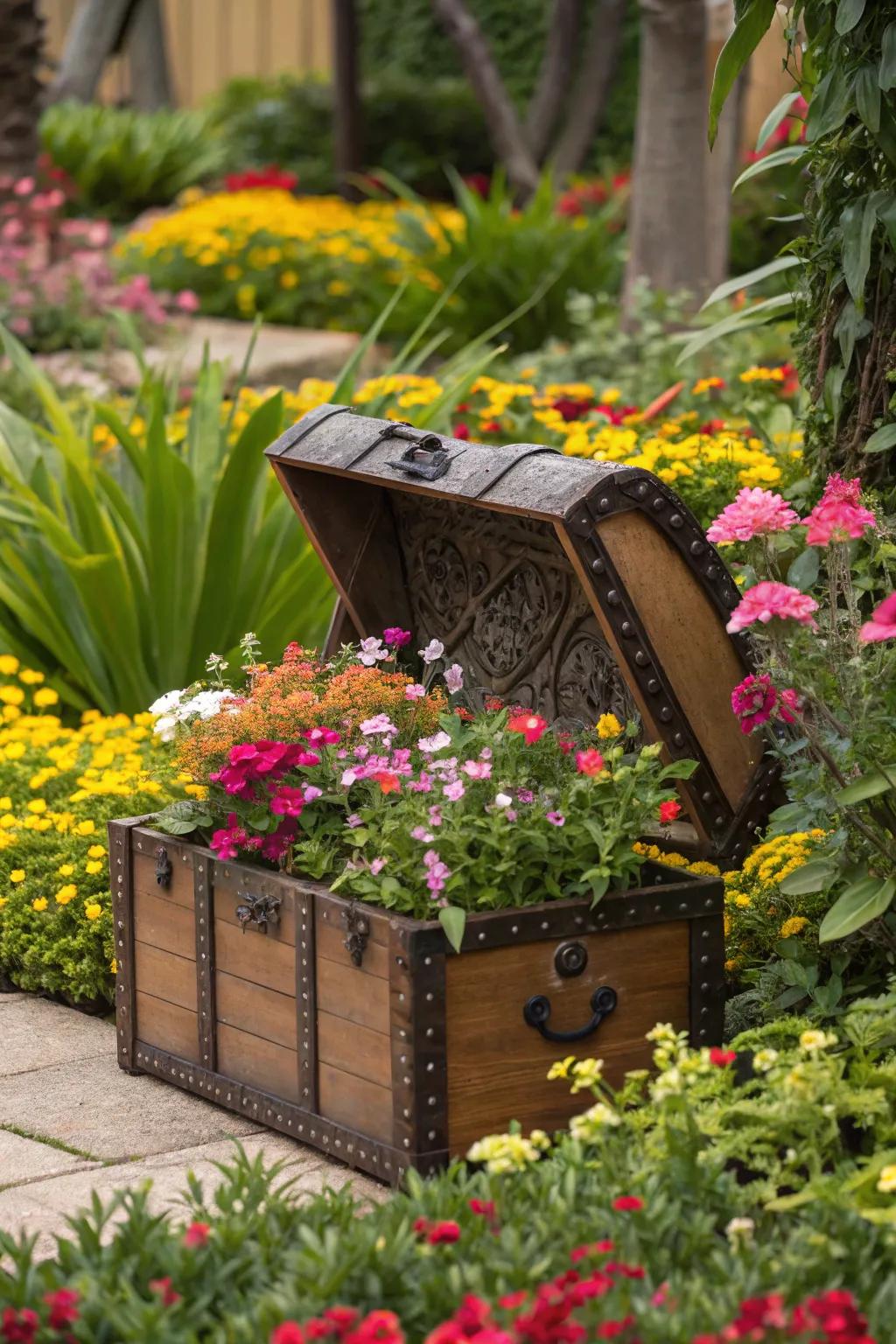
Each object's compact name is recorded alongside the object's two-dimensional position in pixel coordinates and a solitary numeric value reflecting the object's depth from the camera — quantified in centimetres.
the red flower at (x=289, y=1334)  390
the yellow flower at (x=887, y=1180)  460
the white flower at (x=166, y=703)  712
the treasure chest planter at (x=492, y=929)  587
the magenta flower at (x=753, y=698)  610
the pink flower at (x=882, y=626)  503
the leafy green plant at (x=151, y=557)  979
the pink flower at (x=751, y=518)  578
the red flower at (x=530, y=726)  640
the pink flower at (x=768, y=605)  539
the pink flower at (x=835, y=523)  572
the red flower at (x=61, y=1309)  433
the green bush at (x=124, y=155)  2786
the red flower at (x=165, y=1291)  441
